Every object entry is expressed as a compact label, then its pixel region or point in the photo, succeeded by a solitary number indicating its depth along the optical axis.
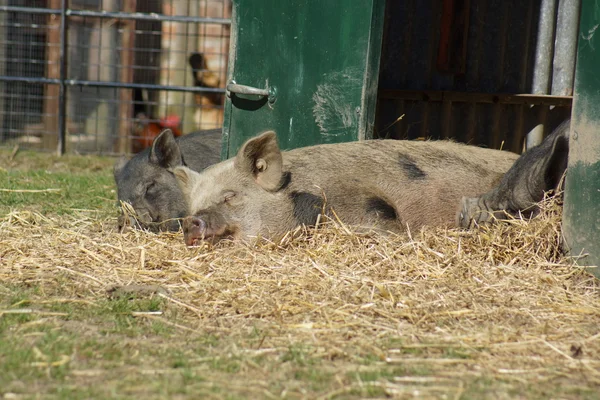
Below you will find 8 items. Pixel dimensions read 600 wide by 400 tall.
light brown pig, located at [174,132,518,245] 9.59
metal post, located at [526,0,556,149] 14.28
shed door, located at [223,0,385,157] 11.09
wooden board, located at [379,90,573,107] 13.99
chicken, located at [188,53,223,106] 22.95
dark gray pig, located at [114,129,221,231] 11.38
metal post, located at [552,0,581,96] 13.84
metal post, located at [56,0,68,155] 19.56
